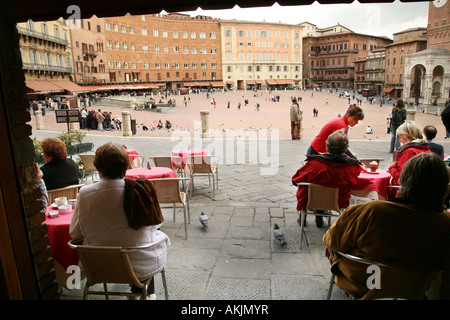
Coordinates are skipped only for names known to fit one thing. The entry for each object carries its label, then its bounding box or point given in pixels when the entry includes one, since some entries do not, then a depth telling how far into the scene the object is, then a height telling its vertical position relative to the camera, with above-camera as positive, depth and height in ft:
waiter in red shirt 10.75 -1.22
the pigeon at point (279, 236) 9.46 -4.18
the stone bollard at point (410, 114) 26.81 -2.35
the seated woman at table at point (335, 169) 9.25 -2.31
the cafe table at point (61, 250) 6.50 -3.01
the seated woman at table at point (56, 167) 8.96 -1.89
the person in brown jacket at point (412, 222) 4.72 -2.03
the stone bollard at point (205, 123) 32.42 -3.05
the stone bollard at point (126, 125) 36.16 -3.26
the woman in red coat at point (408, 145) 9.73 -1.79
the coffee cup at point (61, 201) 7.69 -2.40
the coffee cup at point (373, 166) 10.61 -2.56
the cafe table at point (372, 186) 10.01 -3.02
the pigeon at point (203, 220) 10.72 -4.12
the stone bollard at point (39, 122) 43.33 -3.14
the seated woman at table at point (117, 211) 5.71 -2.00
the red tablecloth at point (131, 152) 15.76 -2.72
